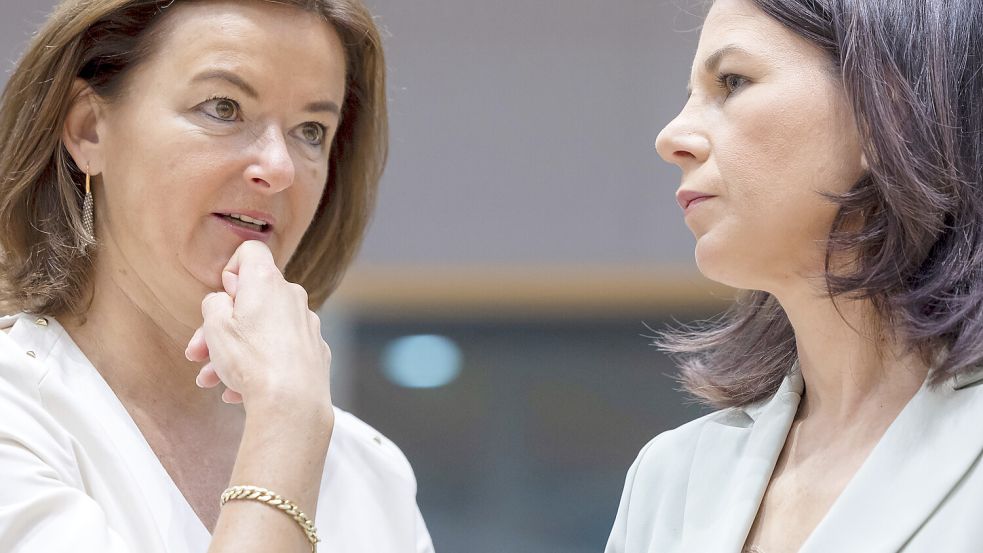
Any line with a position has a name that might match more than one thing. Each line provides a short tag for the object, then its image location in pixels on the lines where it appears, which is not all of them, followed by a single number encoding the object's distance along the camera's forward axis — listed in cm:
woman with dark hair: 255
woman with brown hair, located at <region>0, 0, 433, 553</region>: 267
